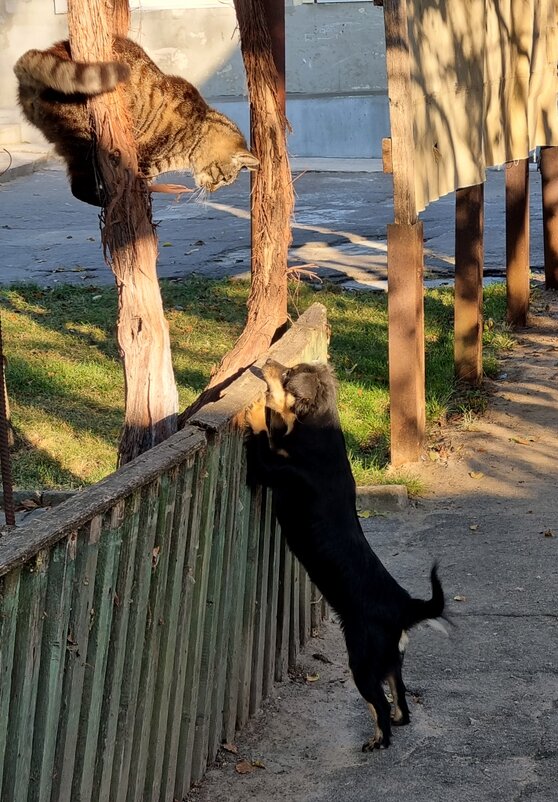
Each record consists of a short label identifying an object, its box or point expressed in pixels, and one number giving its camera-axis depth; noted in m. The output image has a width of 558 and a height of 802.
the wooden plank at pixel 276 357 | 3.57
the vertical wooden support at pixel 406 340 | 6.29
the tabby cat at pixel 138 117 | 4.30
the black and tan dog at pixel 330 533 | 3.86
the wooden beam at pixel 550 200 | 10.62
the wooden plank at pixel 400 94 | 5.94
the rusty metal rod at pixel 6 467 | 3.38
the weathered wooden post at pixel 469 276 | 7.91
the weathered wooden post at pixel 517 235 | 9.68
